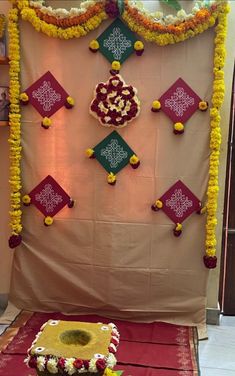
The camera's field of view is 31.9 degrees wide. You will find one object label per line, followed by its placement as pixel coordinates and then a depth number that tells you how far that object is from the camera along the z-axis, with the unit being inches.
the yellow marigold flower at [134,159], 105.1
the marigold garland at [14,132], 104.6
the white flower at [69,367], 69.4
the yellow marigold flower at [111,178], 106.6
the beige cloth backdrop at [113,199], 104.5
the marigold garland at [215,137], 99.3
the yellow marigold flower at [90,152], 106.3
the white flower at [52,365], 69.9
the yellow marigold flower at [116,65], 102.7
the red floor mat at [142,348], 89.7
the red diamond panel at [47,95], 106.6
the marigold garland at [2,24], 105.3
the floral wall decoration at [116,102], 103.7
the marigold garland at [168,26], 98.6
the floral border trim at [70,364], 69.5
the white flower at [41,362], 70.6
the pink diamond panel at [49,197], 110.0
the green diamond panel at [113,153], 106.0
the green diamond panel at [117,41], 102.3
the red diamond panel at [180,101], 103.2
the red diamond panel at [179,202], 106.8
